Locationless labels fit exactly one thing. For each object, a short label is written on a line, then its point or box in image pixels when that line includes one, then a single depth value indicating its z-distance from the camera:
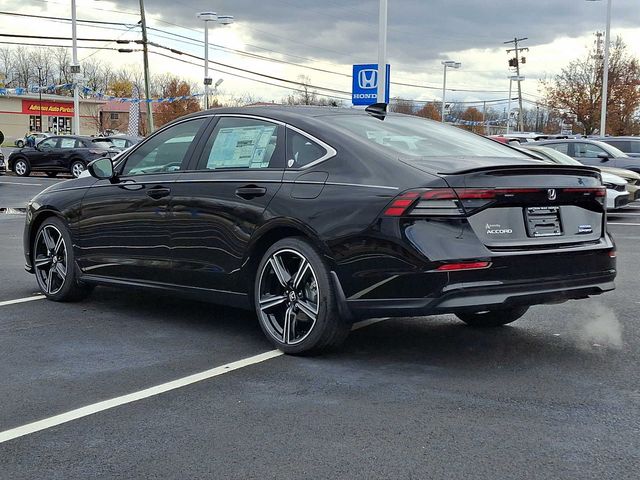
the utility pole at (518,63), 71.74
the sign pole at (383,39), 19.74
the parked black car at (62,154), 28.39
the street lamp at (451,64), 59.40
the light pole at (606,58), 39.81
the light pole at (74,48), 37.62
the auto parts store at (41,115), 95.81
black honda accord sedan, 4.60
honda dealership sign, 19.42
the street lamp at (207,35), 38.50
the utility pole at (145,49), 42.31
